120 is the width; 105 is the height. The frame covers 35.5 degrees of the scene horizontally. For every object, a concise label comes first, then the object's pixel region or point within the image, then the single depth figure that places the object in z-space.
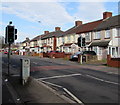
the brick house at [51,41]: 57.22
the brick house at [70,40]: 42.84
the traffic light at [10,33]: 12.72
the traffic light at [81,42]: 25.19
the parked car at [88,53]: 29.80
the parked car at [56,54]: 40.04
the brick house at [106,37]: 31.33
